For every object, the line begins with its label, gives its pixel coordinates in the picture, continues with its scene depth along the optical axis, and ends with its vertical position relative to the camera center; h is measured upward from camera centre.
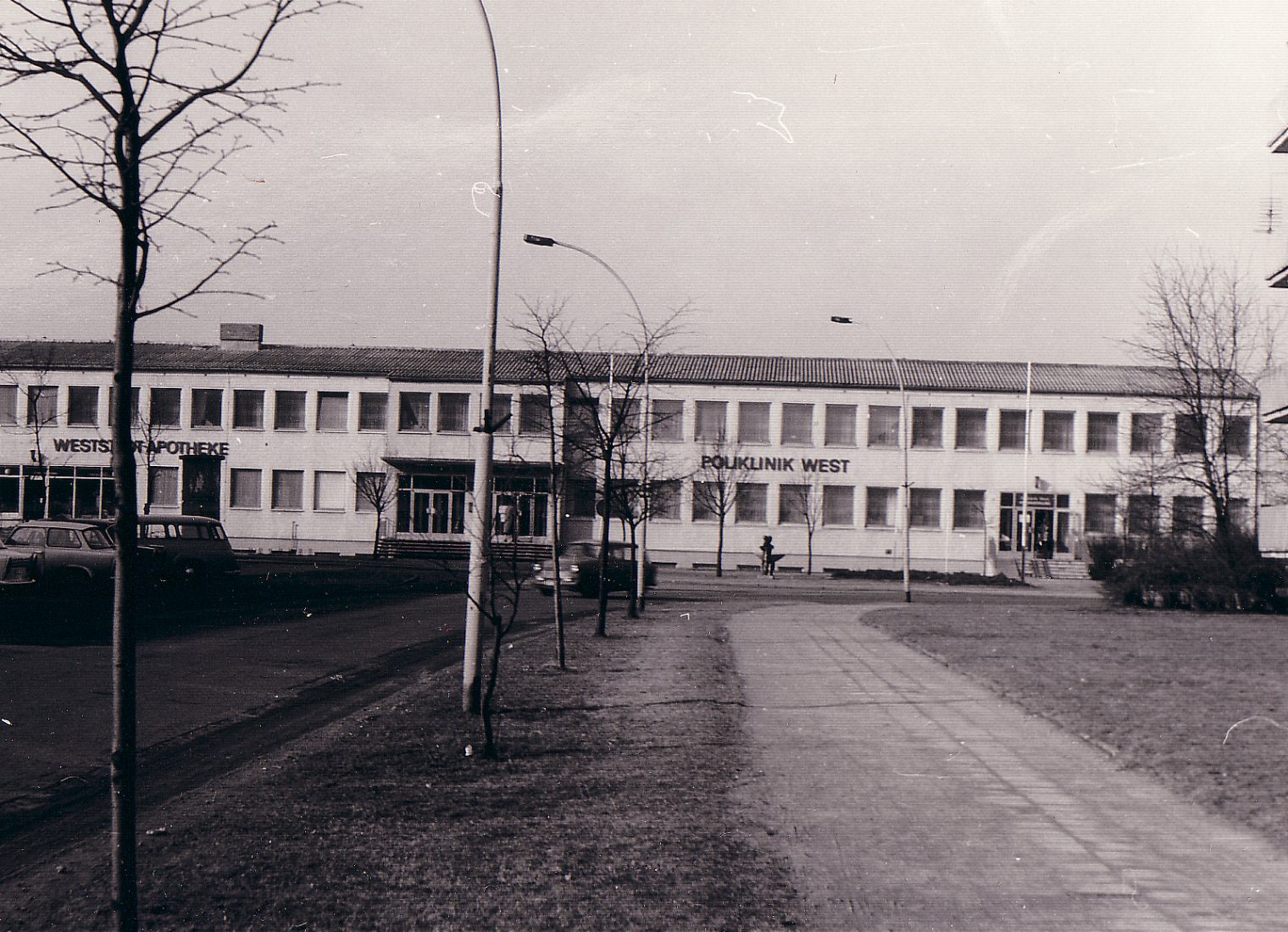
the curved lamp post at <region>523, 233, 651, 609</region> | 18.38 +0.76
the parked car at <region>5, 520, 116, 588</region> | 23.03 -0.99
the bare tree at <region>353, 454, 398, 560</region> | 54.25 +0.86
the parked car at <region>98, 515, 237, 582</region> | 26.58 -1.02
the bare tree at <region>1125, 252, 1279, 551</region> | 35.12 +3.46
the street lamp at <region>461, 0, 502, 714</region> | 9.84 -0.31
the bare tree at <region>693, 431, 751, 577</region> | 52.94 +1.51
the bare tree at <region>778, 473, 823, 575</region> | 54.06 +0.56
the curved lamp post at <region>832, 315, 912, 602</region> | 33.59 -0.12
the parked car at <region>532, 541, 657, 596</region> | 31.89 -1.52
